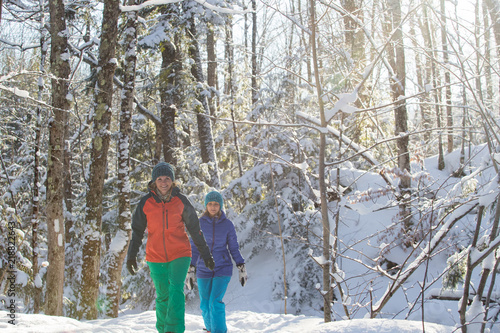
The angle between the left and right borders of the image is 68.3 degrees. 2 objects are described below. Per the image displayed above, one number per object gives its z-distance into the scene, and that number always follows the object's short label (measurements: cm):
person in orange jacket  392
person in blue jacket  438
